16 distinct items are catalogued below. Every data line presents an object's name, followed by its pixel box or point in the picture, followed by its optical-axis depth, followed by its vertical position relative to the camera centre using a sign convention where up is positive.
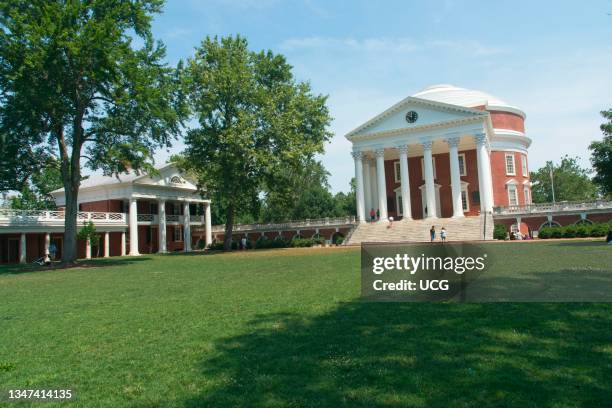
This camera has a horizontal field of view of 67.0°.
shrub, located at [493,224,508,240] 37.22 -0.48
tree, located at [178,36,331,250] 38.69 +9.89
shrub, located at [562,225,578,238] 33.81 -0.50
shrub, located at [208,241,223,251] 48.12 -0.81
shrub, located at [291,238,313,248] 45.09 -0.77
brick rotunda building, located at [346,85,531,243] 43.34 +7.65
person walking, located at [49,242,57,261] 39.47 -0.33
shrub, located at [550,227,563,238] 34.81 -0.56
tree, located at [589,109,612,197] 25.20 +3.69
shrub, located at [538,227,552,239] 35.67 -0.61
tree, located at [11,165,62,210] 70.56 +7.69
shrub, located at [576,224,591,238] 33.12 -0.53
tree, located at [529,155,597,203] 75.94 +6.82
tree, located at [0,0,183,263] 24.16 +9.04
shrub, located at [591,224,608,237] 32.38 -0.50
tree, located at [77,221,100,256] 41.72 +0.86
